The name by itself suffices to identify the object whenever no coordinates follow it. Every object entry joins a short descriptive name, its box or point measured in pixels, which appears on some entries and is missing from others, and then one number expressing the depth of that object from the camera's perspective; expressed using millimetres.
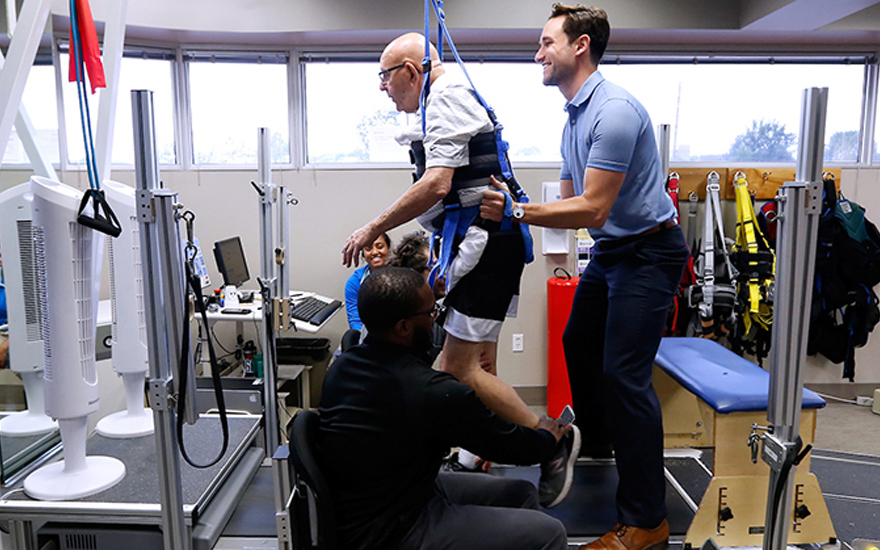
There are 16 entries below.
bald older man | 1822
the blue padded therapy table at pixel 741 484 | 2098
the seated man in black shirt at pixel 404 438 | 1443
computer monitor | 3787
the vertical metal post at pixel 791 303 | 1544
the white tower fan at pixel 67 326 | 1998
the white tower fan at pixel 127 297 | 2516
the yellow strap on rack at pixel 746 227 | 4016
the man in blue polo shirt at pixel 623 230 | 1813
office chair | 1387
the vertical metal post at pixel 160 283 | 1685
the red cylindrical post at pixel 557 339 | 4016
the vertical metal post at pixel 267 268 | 2648
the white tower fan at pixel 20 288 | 2467
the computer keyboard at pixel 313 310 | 3526
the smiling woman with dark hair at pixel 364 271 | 3250
